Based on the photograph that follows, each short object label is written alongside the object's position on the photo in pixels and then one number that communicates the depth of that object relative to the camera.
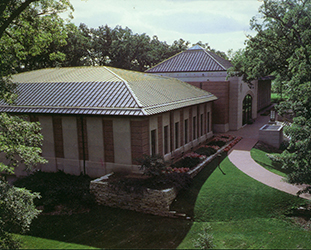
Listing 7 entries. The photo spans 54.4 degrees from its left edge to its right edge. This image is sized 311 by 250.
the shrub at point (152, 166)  16.69
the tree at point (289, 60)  15.40
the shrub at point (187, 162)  20.81
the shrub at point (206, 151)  23.98
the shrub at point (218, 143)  27.63
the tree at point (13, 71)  12.29
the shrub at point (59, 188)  17.12
